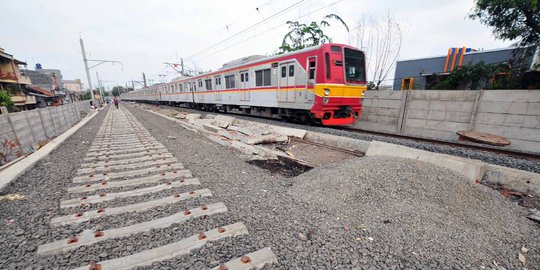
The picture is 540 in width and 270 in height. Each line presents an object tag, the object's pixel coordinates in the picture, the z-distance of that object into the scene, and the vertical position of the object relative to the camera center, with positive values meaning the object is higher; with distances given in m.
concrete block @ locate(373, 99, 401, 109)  9.05 -0.56
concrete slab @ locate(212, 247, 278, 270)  1.68 -1.39
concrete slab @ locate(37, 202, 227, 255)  1.85 -1.38
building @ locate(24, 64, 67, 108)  35.27 +0.98
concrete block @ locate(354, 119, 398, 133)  9.34 -1.68
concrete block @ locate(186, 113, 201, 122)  12.74 -1.60
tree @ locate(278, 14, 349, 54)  16.16 +4.34
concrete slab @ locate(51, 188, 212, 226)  2.25 -1.39
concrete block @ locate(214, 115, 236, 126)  9.86 -1.42
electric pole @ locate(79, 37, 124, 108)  22.85 +2.77
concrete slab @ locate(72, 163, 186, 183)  3.39 -1.41
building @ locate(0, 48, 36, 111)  24.37 +1.46
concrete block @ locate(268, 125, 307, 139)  7.54 -1.50
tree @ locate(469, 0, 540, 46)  7.94 +2.83
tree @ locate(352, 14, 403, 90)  14.93 +0.80
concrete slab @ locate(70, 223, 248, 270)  1.67 -1.38
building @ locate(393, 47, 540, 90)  15.12 +2.17
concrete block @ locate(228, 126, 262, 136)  7.76 -1.52
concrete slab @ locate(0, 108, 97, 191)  3.21 -1.36
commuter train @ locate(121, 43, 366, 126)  7.60 +0.27
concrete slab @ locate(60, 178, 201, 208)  2.64 -1.39
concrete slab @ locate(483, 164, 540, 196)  3.52 -1.55
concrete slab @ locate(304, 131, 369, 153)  5.99 -1.57
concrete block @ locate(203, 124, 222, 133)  8.62 -1.56
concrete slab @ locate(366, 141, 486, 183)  3.96 -1.43
